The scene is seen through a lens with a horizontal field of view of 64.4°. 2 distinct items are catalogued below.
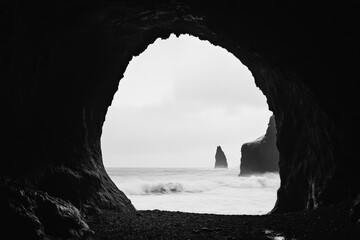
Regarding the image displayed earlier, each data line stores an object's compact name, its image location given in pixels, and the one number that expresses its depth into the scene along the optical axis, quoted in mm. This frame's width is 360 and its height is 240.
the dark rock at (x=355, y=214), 6601
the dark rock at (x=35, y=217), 5262
